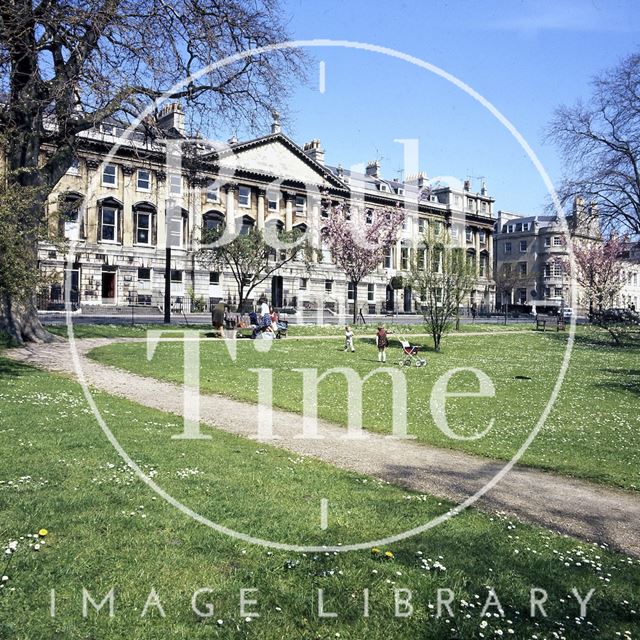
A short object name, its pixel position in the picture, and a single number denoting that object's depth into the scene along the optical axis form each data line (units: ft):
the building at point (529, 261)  313.12
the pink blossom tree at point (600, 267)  147.61
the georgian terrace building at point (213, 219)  174.81
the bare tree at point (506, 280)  307.58
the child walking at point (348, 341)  87.40
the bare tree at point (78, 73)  51.24
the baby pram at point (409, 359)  75.56
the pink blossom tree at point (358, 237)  156.87
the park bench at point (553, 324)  160.84
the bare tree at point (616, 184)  121.29
